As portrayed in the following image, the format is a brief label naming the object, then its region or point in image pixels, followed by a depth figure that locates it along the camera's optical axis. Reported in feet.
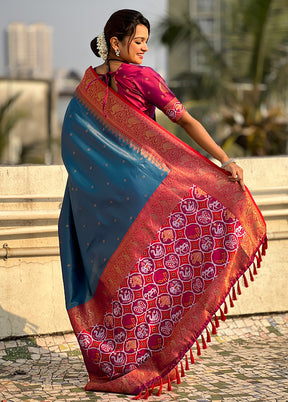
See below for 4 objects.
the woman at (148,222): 11.16
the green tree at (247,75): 50.01
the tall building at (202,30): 55.31
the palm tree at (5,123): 61.30
